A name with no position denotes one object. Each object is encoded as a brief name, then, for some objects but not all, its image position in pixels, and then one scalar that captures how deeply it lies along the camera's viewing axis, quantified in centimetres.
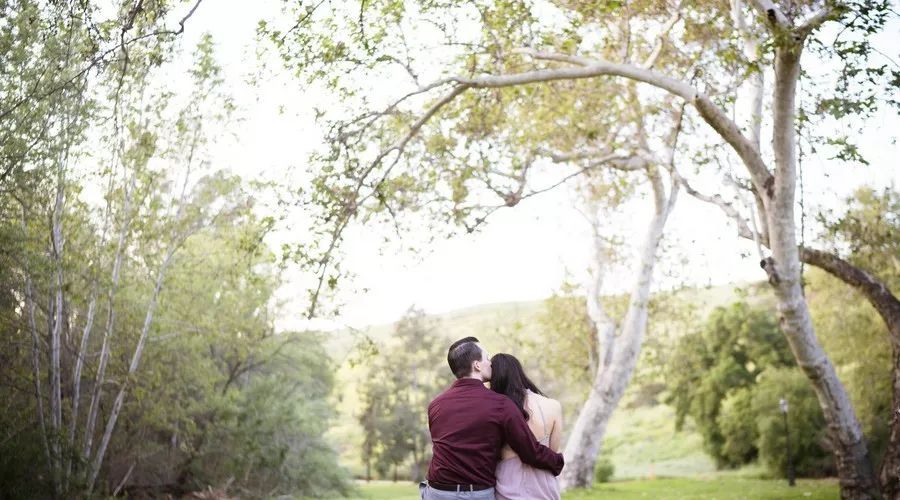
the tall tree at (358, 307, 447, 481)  4491
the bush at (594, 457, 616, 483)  3384
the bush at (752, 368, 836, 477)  2705
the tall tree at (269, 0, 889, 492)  934
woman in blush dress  443
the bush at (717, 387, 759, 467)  2980
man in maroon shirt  433
